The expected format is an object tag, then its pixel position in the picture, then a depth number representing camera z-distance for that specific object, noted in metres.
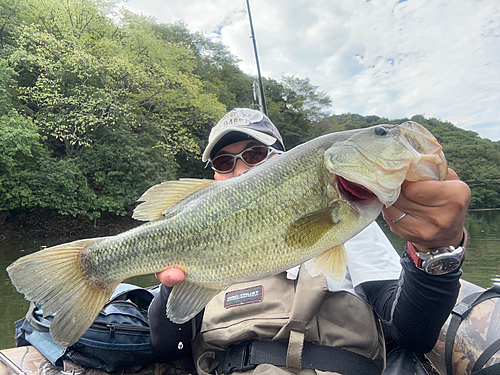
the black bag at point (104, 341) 0.66
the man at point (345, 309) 0.47
